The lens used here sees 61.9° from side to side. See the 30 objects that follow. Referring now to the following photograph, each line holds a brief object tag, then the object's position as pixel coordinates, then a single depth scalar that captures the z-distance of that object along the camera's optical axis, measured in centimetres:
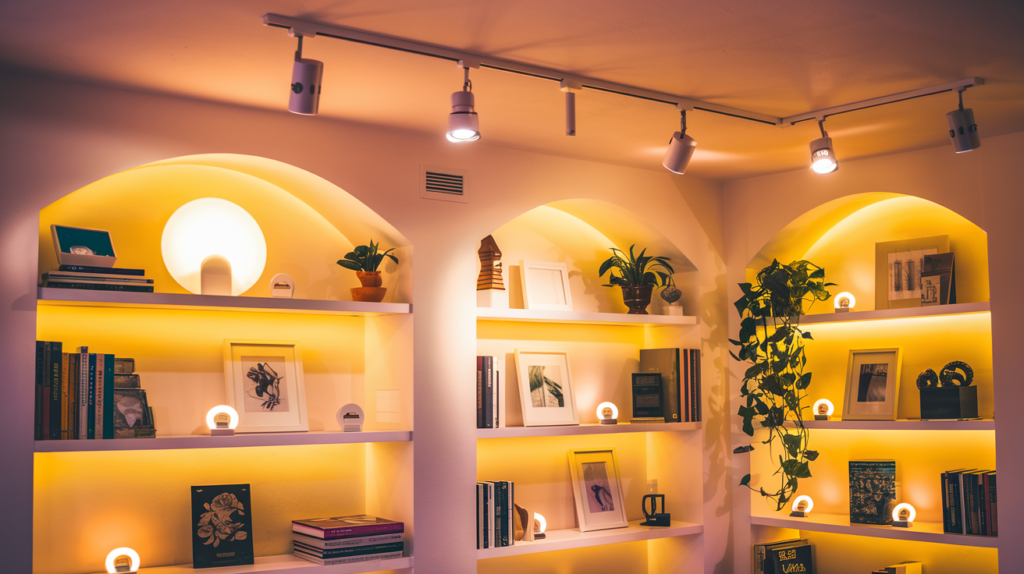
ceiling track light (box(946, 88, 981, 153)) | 330
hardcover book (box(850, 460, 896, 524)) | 444
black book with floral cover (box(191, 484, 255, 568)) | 351
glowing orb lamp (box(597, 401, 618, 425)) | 467
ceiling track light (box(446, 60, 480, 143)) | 295
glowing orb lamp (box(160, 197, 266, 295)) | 354
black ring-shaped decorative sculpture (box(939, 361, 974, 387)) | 428
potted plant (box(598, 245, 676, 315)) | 480
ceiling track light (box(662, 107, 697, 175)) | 351
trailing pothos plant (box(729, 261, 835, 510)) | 462
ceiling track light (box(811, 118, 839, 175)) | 366
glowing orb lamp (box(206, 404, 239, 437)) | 348
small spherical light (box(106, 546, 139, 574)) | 332
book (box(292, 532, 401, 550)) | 356
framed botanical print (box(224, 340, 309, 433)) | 367
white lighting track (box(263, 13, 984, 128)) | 269
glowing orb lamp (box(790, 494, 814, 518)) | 475
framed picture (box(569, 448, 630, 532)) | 466
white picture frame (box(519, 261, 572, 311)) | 457
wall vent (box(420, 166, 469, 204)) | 393
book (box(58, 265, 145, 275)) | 316
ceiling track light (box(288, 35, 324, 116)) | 271
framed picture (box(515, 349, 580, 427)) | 450
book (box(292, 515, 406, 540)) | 357
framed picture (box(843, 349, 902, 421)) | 455
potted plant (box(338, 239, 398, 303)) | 385
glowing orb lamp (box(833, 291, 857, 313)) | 469
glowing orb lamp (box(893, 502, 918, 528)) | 436
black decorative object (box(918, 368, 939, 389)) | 439
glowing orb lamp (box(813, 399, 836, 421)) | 470
